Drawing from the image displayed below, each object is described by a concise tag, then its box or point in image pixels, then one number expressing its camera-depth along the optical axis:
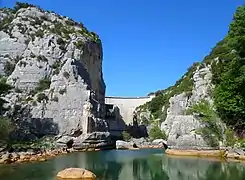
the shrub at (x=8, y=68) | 52.03
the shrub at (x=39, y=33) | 54.89
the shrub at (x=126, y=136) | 56.77
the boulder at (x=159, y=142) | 50.04
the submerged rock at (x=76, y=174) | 17.86
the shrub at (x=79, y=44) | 54.18
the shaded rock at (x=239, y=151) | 26.84
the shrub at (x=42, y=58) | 50.89
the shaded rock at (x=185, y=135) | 31.88
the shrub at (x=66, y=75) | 46.83
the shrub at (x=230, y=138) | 29.69
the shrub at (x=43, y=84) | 48.27
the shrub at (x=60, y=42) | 53.89
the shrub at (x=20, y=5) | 64.98
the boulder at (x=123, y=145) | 46.62
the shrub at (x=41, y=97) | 45.34
